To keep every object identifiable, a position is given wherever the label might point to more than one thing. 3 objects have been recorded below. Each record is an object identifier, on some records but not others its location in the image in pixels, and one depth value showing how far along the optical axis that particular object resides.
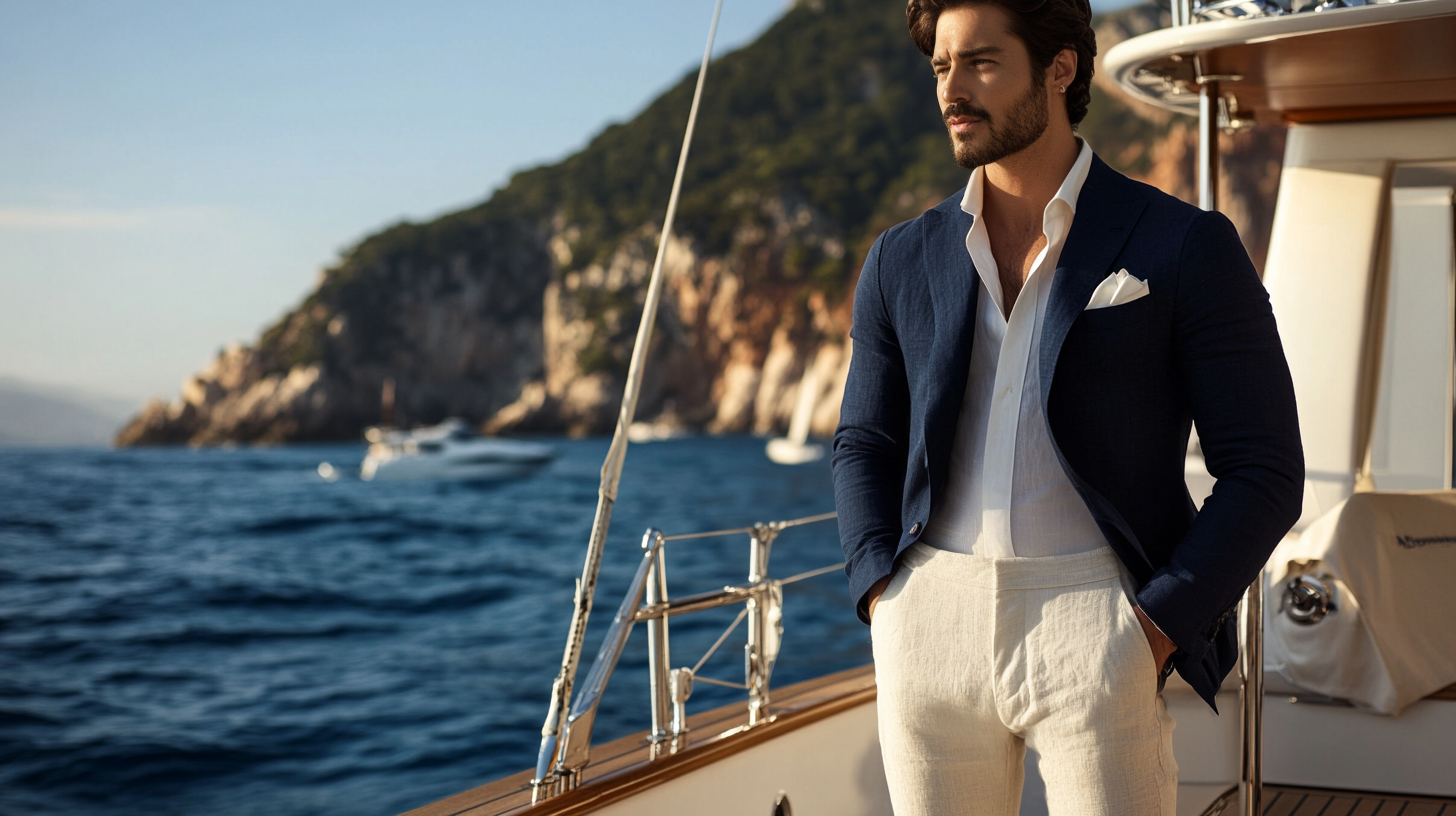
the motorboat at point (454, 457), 40.03
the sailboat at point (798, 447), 40.03
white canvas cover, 2.27
